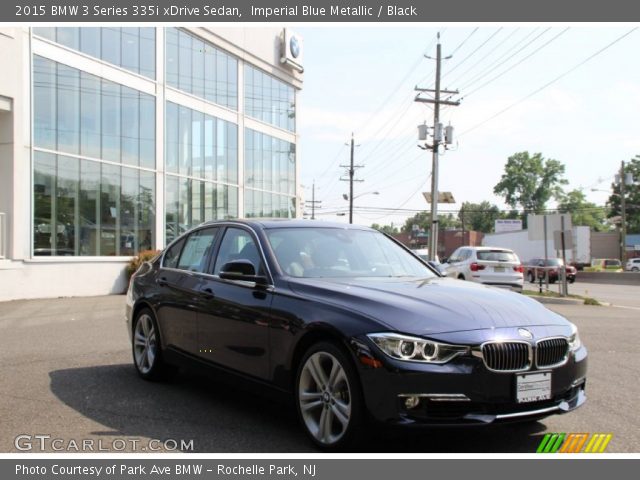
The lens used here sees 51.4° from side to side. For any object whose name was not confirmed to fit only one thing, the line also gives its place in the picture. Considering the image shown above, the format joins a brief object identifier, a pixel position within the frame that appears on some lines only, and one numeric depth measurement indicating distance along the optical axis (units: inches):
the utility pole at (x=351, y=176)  2477.9
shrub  809.5
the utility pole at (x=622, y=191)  2116.0
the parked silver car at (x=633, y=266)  2403.3
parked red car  1430.9
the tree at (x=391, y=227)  6464.1
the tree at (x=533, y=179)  4581.7
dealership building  693.3
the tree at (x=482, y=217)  5492.1
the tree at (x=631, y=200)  3919.8
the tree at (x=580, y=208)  4581.7
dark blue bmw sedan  156.5
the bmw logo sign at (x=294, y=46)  1302.9
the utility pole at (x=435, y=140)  1322.6
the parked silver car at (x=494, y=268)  837.2
